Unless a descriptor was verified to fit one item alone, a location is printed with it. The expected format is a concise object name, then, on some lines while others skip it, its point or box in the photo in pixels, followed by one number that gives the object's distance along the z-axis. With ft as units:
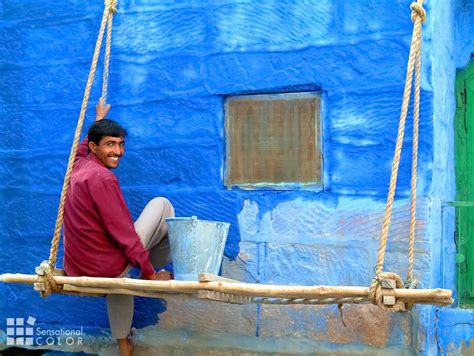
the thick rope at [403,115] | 10.48
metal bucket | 11.59
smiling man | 11.82
